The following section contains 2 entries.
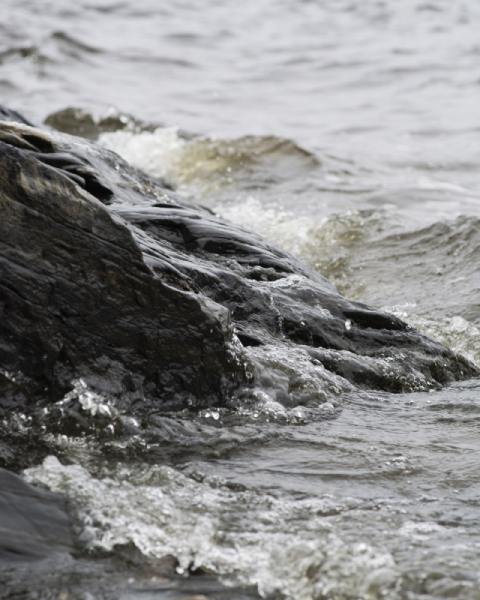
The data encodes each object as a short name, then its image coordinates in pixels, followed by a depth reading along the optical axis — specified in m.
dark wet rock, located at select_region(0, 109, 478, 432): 5.76
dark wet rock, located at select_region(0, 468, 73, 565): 4.45
